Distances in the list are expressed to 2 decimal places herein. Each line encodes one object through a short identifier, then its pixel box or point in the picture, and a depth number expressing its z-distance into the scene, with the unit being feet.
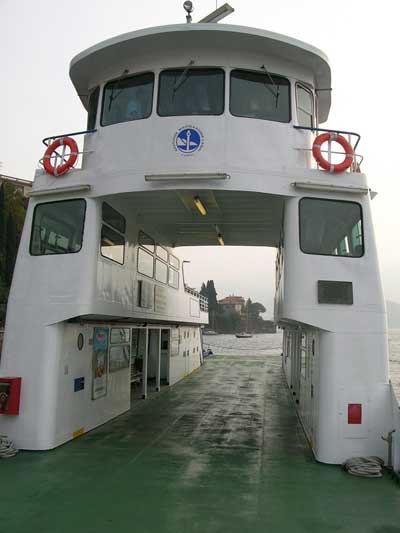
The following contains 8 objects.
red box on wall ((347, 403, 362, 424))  21.71
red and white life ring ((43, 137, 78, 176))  26.03
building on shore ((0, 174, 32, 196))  210.59
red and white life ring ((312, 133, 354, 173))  24.02
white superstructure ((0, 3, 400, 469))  22.54
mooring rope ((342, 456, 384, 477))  19.79
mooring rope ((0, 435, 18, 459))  22.07
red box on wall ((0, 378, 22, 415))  23.38
